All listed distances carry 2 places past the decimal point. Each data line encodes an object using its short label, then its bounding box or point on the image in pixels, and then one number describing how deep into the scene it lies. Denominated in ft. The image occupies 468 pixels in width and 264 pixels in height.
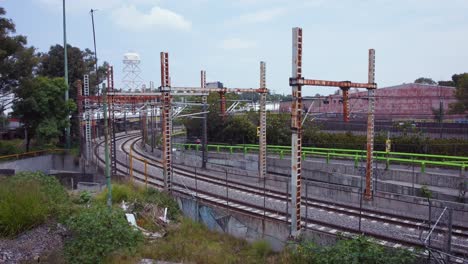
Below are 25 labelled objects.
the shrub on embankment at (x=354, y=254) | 31.98
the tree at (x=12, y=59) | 92.38
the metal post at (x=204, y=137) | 81.53
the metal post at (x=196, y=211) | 51.52
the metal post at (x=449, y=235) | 30.99
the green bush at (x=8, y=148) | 104.38
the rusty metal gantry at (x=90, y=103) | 88.05
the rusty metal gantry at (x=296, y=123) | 39.32
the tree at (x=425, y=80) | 269.03
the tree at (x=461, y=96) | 108.99
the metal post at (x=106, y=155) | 39.63
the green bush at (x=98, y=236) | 37.37
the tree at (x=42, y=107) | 98.78
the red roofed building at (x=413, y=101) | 137.69
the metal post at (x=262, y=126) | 70.95
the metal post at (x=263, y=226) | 45.58
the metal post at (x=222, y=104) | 67.77
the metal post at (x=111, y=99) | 80.98
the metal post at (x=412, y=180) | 66.85
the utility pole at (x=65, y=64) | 114.11
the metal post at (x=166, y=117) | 56.34
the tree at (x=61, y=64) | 130.21
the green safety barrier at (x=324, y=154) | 73.53
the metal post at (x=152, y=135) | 111.25
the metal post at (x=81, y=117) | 104.37
